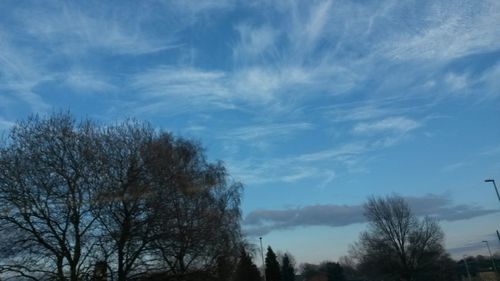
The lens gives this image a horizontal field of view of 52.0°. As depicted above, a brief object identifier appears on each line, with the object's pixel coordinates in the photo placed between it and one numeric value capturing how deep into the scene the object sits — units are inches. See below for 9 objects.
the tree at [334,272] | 4692.4
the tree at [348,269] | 5728.3
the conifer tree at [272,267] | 3166.8
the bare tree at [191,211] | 1066.7
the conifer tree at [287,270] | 4345.5
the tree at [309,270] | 5482.3
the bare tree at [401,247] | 2896.2
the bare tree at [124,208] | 992.9
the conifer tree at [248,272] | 2388.8
